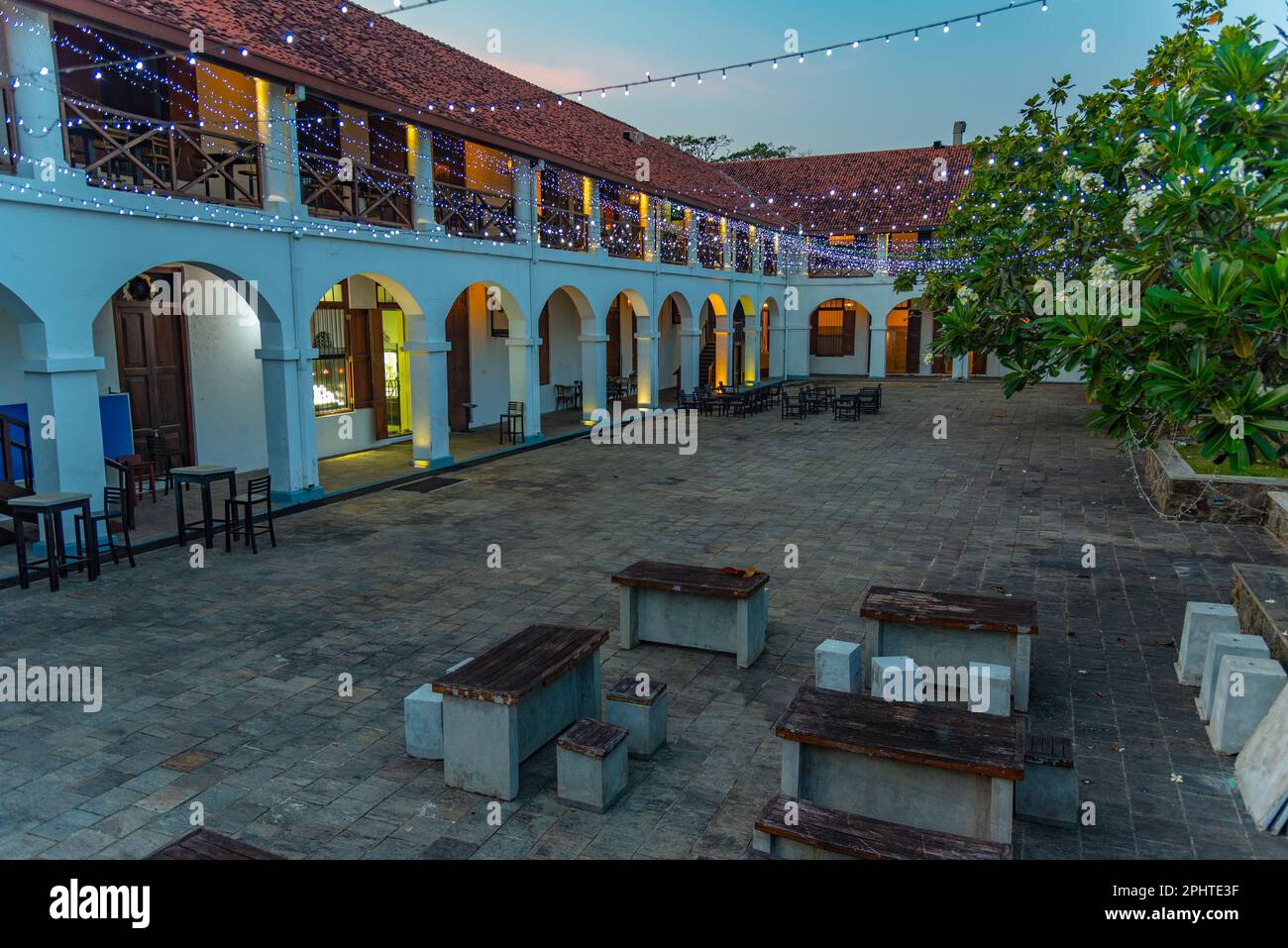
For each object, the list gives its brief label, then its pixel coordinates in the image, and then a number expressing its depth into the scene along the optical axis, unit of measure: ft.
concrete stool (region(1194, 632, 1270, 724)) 18.70
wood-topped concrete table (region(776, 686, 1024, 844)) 13.51
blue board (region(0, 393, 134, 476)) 38.17
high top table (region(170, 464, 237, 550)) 30.81
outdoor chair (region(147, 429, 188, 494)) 40.81
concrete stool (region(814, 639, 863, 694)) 19.10
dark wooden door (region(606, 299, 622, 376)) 86.37
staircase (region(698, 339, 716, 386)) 97.45
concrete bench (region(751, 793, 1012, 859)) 11.79
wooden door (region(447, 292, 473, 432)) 60.39
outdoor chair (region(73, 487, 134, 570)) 29.81
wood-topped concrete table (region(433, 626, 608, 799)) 15.80
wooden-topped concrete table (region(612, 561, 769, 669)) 22.03
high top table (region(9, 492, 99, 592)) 26.45
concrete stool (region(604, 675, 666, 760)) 17.29
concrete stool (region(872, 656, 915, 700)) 18.38
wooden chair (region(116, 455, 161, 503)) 37.86
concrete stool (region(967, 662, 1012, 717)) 17.54
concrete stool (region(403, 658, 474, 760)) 17.03
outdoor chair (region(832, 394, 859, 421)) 72.84
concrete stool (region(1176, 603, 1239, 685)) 20.40
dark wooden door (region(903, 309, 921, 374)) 113.60
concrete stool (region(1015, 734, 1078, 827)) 14.66
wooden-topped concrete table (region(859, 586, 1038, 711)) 19.44
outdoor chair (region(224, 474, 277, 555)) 32.09
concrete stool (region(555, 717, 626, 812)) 15.25
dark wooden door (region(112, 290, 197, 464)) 40.27
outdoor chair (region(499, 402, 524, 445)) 56.59
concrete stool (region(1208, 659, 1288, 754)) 17.11
